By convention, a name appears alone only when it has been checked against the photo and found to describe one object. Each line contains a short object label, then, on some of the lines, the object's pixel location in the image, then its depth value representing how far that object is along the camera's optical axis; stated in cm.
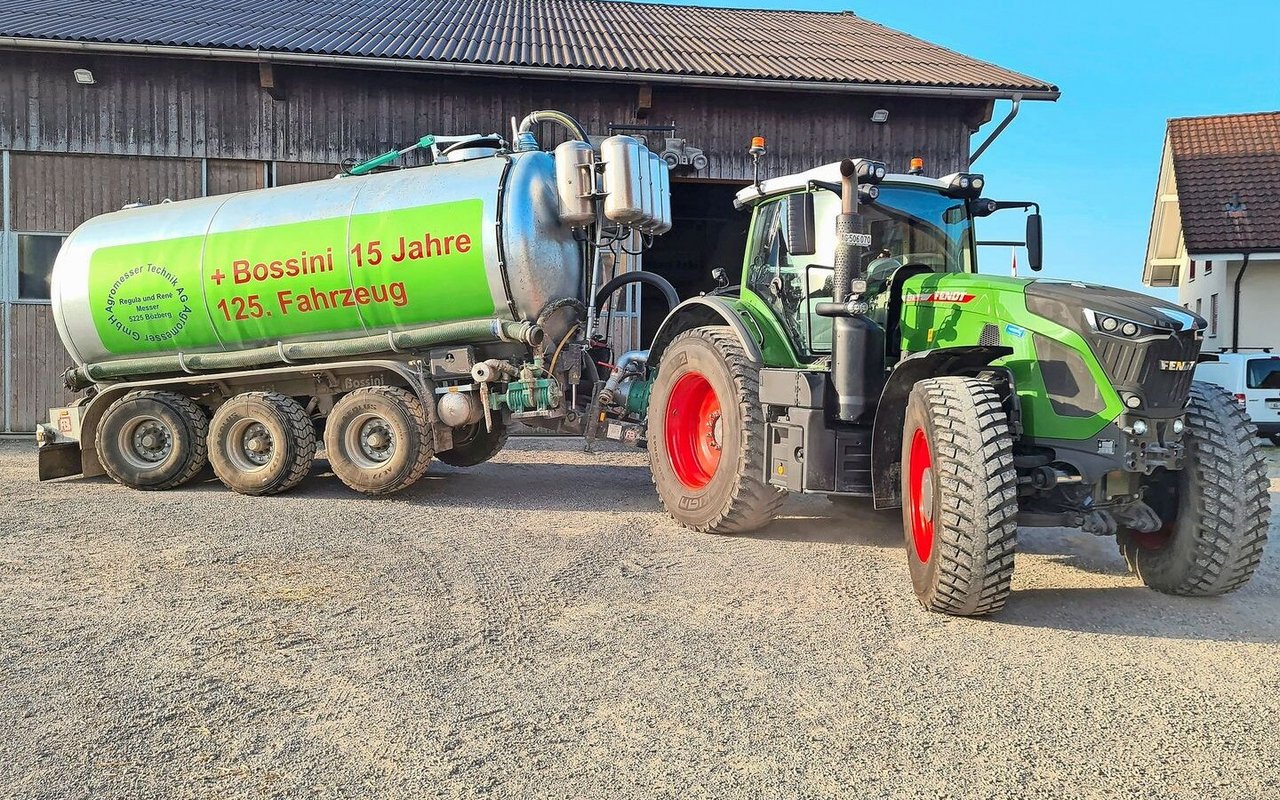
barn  1206
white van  1416
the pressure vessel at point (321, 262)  770
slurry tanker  450
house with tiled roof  1770
